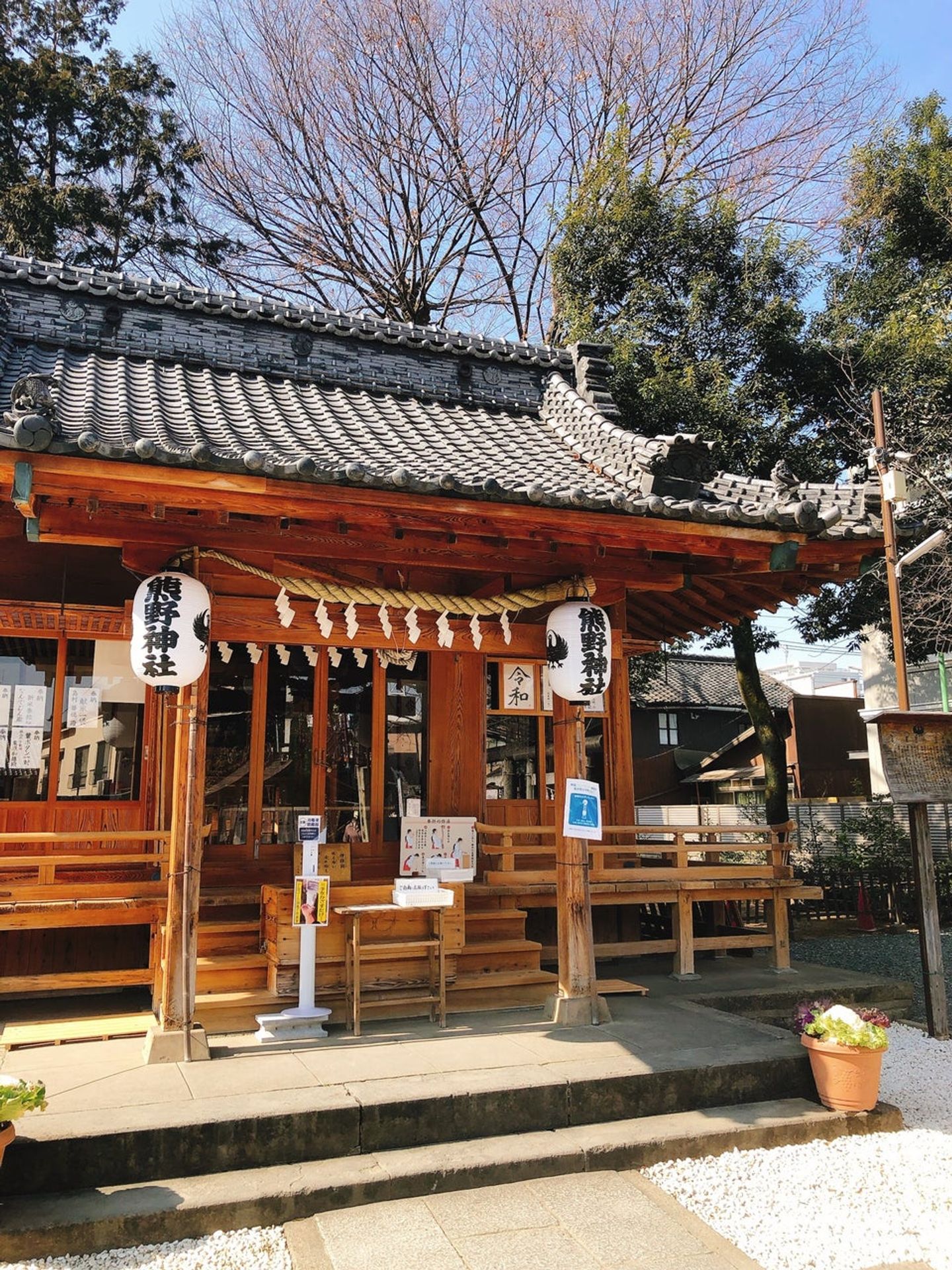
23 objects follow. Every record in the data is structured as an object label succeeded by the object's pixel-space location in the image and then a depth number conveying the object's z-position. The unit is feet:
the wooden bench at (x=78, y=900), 22.70
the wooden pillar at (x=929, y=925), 27.17
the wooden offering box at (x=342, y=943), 22.99
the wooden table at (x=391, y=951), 22.26
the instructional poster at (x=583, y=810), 22.85
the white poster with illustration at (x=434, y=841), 28.50
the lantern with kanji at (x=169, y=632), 19.74
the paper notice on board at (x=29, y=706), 26.55
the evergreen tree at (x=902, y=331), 49.67
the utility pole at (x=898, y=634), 27.71
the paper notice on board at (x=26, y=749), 26.40
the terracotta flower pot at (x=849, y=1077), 18.89
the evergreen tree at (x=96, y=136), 66.64
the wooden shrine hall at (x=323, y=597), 21.09
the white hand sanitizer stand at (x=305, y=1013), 21.40
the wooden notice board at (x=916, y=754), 26.78
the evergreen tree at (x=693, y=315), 51.01
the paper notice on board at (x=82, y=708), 26.99
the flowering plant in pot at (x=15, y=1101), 13.48
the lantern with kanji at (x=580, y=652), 23.40
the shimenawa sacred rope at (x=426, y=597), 22.27
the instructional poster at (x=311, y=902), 21.56
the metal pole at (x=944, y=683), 63.77
